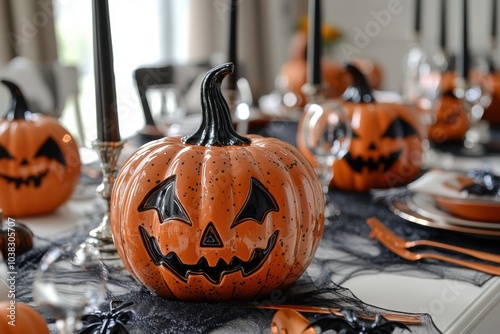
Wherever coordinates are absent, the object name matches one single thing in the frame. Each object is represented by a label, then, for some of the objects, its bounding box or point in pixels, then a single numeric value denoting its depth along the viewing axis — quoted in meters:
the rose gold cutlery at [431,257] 0.94
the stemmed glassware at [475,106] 1.66
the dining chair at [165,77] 2.08
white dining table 0.80
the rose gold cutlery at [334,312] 0.76
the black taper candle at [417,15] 2.06
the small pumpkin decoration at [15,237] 0.96
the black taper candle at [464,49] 1.61
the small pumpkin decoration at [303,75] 2.27
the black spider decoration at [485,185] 1.18
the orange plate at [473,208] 1.06
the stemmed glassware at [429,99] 1.65
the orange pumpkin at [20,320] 0.63
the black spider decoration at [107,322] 0.68
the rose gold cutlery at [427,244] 0.98
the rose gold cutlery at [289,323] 0.71
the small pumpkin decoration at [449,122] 1.78
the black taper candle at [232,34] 1.26
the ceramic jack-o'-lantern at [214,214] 0.78
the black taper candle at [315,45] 1.28
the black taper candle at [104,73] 0.93
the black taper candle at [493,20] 2.11
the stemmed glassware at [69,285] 0.61
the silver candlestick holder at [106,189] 0.97
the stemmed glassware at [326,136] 1.16
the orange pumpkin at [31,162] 1.18
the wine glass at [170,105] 1.60
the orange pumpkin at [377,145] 1.33
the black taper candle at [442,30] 2.07
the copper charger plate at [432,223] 1.03
